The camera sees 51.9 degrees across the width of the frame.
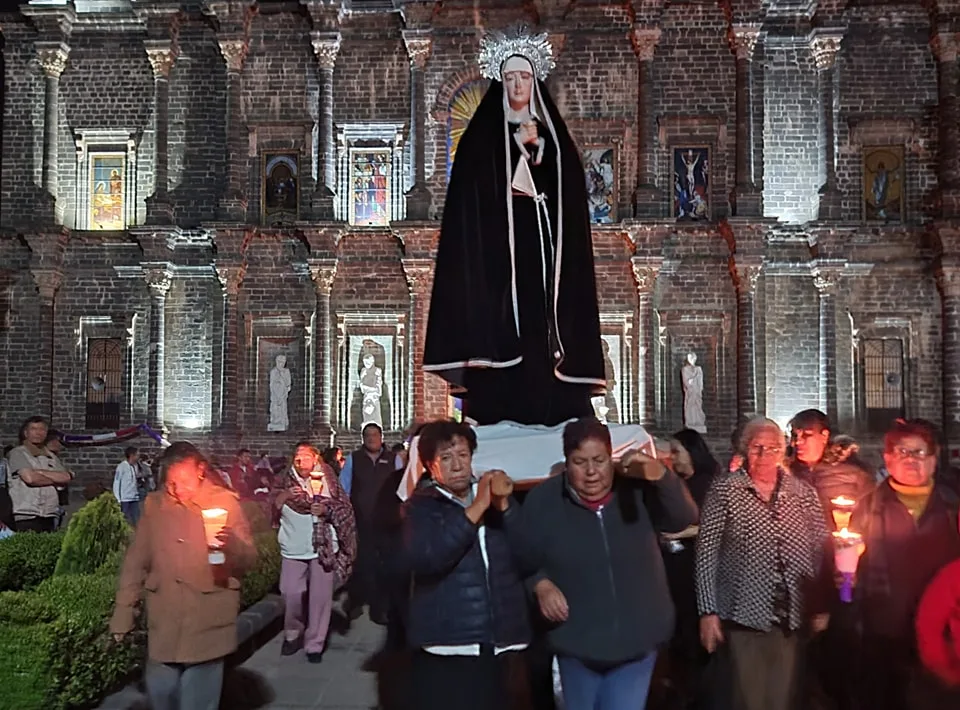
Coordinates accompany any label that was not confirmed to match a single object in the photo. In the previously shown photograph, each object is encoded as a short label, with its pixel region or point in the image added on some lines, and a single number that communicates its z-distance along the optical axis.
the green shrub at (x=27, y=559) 7.66
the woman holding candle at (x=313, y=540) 7.71
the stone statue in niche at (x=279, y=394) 21.00
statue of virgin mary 4.79
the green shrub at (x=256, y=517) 10.87
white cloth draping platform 4.28
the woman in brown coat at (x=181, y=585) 4.54
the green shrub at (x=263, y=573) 9.00
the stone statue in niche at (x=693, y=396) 20.16
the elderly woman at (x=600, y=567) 3.69
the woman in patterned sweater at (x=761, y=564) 4.38
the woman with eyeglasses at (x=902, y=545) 4.53
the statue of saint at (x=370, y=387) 21.00
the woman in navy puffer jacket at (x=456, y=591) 3.65
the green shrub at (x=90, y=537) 6.91
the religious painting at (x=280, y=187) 21.62
